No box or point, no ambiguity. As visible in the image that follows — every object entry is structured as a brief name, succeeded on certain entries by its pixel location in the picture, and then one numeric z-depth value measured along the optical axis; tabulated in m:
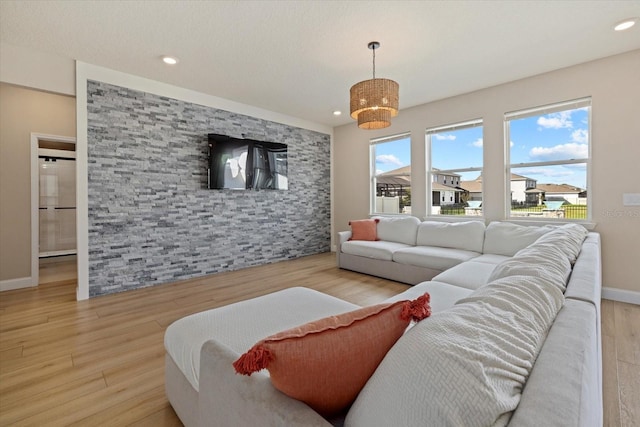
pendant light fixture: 2.57
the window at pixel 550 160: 3.38
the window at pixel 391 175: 5.01
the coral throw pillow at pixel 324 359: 0.67
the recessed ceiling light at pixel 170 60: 3.08
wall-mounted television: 4.17
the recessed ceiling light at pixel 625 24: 2.48
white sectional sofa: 0.53
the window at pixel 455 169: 4.18
